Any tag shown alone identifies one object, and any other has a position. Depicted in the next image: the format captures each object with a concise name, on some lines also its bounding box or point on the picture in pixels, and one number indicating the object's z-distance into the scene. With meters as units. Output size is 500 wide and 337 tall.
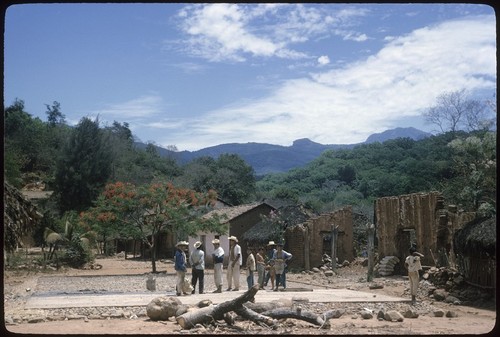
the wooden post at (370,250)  20.91
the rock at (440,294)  16.03
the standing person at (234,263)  16.48
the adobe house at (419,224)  21.41
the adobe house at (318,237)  28.94
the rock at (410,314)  12.30
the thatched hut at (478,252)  14.81
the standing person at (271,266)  17.56
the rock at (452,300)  15.17
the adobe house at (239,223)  35.25
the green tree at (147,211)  24.80
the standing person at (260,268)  17.52
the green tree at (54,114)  79.00
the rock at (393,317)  11.62
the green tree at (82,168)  47.75
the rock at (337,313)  12.00
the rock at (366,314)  12.04
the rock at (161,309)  11.33
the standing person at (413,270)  14.22
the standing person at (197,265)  15.31
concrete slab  13.67
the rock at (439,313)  12.54
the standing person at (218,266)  15.90
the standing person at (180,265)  15.11
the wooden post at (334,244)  25.58
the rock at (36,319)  11.13
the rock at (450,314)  12.48
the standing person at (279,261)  16.90
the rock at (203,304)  12.00
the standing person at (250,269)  16.14
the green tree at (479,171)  22.59
